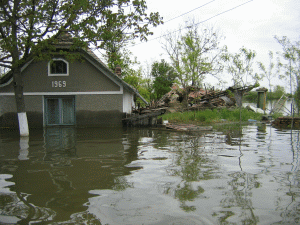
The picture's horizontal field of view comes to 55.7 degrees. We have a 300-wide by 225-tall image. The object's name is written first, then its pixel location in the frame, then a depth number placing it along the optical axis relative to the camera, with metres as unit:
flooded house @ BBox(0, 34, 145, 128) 18.64
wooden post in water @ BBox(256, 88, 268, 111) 18.35
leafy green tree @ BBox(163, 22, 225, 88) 16.58
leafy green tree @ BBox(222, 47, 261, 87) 19.16
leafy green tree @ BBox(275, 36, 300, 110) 18.23
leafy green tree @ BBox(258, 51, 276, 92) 22.39
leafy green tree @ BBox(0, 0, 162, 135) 12.82
